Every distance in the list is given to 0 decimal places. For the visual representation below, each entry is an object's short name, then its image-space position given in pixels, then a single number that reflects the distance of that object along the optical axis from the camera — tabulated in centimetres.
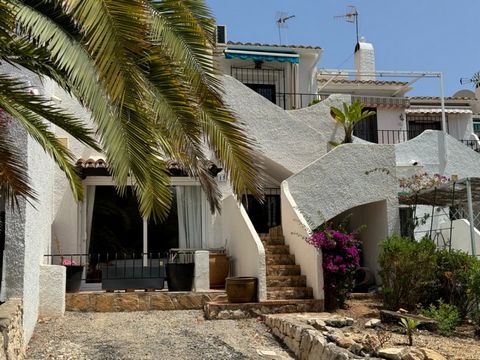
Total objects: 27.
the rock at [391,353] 802
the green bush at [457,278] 1221
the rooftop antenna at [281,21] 2716
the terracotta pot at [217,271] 1594
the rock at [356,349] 865
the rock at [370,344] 872
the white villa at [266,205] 1386
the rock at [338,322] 1144
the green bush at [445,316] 1102
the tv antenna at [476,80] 3027
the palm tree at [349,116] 1797
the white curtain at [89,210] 1616
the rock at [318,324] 1084
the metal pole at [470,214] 1345
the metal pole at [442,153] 1952
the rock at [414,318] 1102
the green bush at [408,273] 1283
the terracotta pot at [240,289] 1349
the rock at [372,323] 1140
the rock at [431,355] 786
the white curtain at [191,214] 1683
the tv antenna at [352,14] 2983
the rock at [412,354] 784
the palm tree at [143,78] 482
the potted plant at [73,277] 1407
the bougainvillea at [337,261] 1357
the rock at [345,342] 909
